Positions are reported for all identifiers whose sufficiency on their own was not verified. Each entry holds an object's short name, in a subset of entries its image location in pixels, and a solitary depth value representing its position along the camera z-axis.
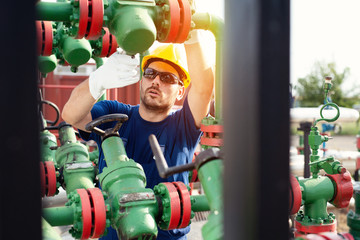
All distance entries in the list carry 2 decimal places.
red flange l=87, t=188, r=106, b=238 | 1.34
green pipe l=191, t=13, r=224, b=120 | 1.59
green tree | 21.55
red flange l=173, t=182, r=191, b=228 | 1.44
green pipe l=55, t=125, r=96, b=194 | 2.09
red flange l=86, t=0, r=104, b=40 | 1.31
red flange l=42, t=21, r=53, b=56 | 2.11
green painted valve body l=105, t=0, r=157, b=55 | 1.25
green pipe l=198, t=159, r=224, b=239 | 0.76
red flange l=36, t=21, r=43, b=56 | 2.06
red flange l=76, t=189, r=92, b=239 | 1.33
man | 2.09
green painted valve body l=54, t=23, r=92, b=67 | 2.06
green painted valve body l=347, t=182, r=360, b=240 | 1.01
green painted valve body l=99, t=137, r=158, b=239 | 1.30
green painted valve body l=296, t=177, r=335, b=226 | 1.79
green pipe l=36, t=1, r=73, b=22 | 1.32
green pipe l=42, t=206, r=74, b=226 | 1.33
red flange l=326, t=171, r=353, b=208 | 1.78
